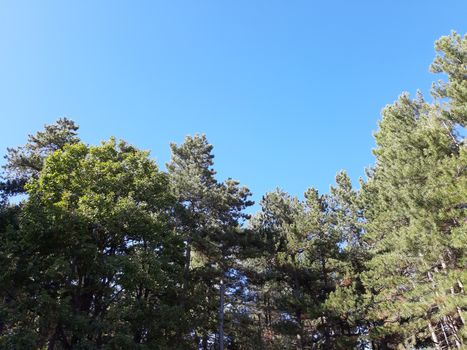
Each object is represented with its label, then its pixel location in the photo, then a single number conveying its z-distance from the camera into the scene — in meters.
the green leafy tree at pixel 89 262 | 11.39
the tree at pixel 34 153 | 18.78
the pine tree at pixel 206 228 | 18.69
